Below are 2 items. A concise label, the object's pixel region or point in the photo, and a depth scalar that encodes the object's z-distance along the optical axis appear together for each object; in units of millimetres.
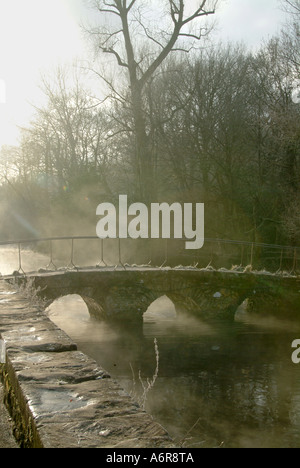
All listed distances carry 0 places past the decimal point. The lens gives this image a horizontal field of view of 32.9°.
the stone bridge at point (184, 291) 16281
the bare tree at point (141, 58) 21156
